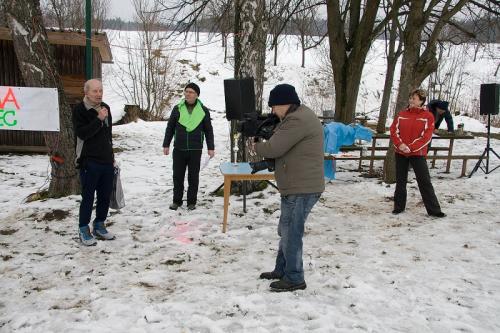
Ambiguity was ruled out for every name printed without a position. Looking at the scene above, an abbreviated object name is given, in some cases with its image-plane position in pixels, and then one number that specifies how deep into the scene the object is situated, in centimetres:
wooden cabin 1002
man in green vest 572
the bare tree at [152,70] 2019
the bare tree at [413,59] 712
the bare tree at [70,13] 1827
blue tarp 779
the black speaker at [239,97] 550
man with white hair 427
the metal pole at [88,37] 637
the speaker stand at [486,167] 870
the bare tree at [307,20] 1126
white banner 554
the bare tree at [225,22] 864
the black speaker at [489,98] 879
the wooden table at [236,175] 479
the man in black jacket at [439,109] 978
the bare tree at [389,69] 1548
